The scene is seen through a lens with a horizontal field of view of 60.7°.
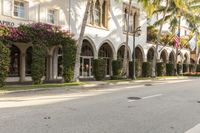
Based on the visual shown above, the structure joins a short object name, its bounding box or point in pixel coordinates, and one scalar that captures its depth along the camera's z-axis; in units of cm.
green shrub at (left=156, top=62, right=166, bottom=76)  2259
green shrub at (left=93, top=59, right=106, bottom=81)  1626
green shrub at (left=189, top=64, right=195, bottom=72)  2959
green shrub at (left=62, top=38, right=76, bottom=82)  1379
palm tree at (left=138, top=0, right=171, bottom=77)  1799
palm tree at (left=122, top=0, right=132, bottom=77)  1786
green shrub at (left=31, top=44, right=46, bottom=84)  1246
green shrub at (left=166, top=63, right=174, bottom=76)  2419
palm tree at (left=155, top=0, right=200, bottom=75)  2215
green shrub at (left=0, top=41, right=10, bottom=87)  1085
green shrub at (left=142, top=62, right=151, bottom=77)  2033
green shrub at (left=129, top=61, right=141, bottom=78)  1914
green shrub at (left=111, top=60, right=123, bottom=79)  1764
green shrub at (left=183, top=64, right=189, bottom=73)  2822
